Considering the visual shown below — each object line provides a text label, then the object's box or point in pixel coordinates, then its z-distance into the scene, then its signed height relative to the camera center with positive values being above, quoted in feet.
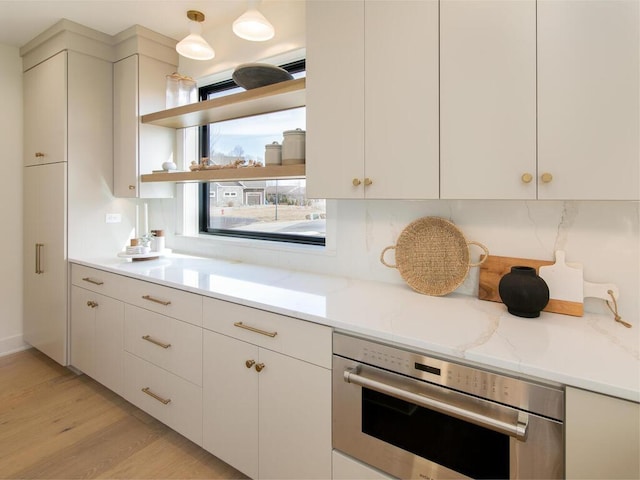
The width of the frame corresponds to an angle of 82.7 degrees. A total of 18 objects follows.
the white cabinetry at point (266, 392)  4.60 -2.23
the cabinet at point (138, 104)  8.93 +3.26
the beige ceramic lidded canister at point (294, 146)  6.30 +1.52
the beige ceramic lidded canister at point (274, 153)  6.64 +1.46
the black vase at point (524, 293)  4.39 -0.74
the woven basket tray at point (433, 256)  5.50 -0.36
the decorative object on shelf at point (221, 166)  7.26 +1.43
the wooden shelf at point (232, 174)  6.23 +1.18
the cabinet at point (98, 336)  7.62 -2.30
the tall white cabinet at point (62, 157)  8.64 +1.89
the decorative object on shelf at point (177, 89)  8.93 +3.55
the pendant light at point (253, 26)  6.21 +3.59
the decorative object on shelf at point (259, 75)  6.70 +2.96
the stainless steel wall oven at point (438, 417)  3.32 -1.91
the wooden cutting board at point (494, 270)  5.02 -0.54
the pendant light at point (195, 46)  7.23 +3.74
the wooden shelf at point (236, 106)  6.39 +2.63
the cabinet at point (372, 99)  4.69 +1.87
